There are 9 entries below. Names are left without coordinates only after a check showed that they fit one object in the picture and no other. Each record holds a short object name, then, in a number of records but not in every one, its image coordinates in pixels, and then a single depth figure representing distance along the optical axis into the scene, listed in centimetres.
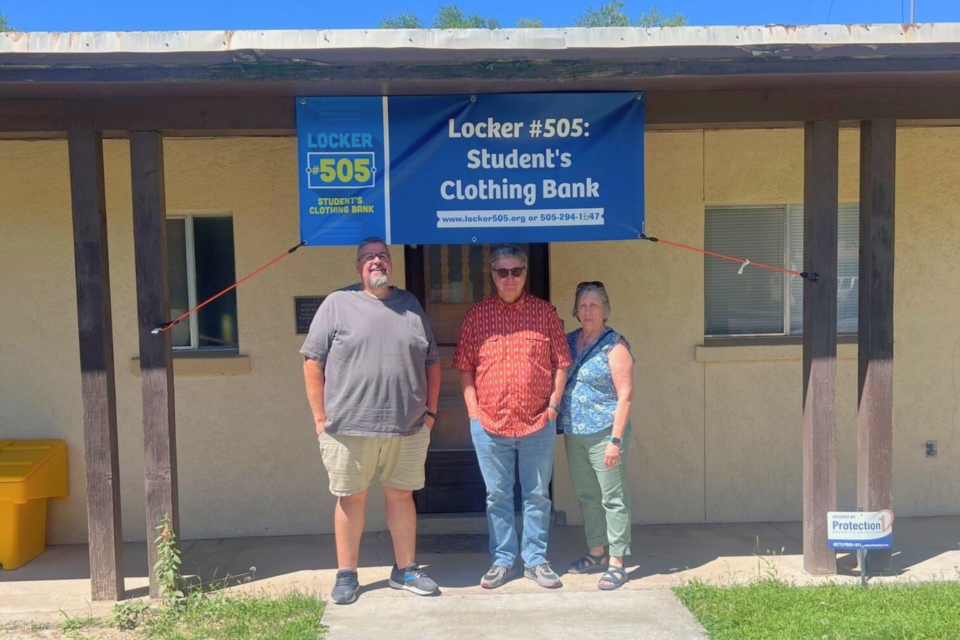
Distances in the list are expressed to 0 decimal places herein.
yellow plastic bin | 505
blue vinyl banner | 436
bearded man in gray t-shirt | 428
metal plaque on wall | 565
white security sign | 449
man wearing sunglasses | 441
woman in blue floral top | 448
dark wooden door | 574
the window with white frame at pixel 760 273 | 586
